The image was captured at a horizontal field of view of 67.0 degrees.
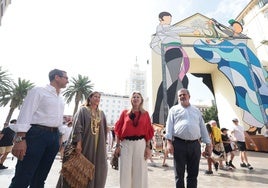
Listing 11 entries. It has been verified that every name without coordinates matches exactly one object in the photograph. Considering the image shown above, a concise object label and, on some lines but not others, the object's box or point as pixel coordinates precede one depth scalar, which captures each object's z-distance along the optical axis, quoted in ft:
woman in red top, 9.45
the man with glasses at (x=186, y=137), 9.87
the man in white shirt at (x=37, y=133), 7.07
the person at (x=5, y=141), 22.02
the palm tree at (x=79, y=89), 104.22
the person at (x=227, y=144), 23.93
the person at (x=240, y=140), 23.24
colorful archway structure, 47.57
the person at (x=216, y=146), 20.81
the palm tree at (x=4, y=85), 95.57
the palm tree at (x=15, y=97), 96.78
